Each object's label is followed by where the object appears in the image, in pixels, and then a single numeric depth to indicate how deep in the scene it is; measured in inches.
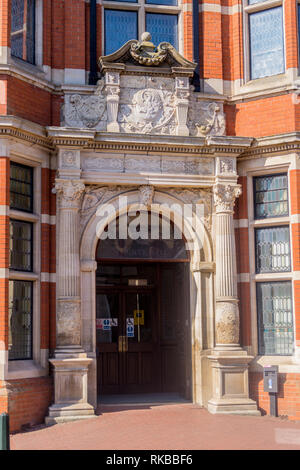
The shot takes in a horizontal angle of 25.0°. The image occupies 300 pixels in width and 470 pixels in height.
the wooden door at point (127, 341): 591.2
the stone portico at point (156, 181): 470.9
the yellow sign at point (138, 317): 603.5
